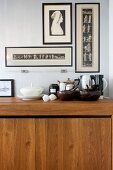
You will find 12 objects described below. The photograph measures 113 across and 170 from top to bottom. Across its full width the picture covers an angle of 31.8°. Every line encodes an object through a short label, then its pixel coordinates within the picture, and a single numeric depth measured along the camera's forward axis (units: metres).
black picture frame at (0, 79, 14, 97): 2.28
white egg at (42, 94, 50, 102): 1.87
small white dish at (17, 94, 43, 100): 1.96
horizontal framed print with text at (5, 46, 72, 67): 2.25
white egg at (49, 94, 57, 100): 1.93
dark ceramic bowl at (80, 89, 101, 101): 1.83
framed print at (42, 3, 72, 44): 2.24
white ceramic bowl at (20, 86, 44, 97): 1.95
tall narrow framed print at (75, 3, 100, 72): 2.23
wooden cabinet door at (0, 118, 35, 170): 1.75
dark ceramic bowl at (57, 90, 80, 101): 1.86
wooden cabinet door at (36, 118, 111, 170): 1.74
